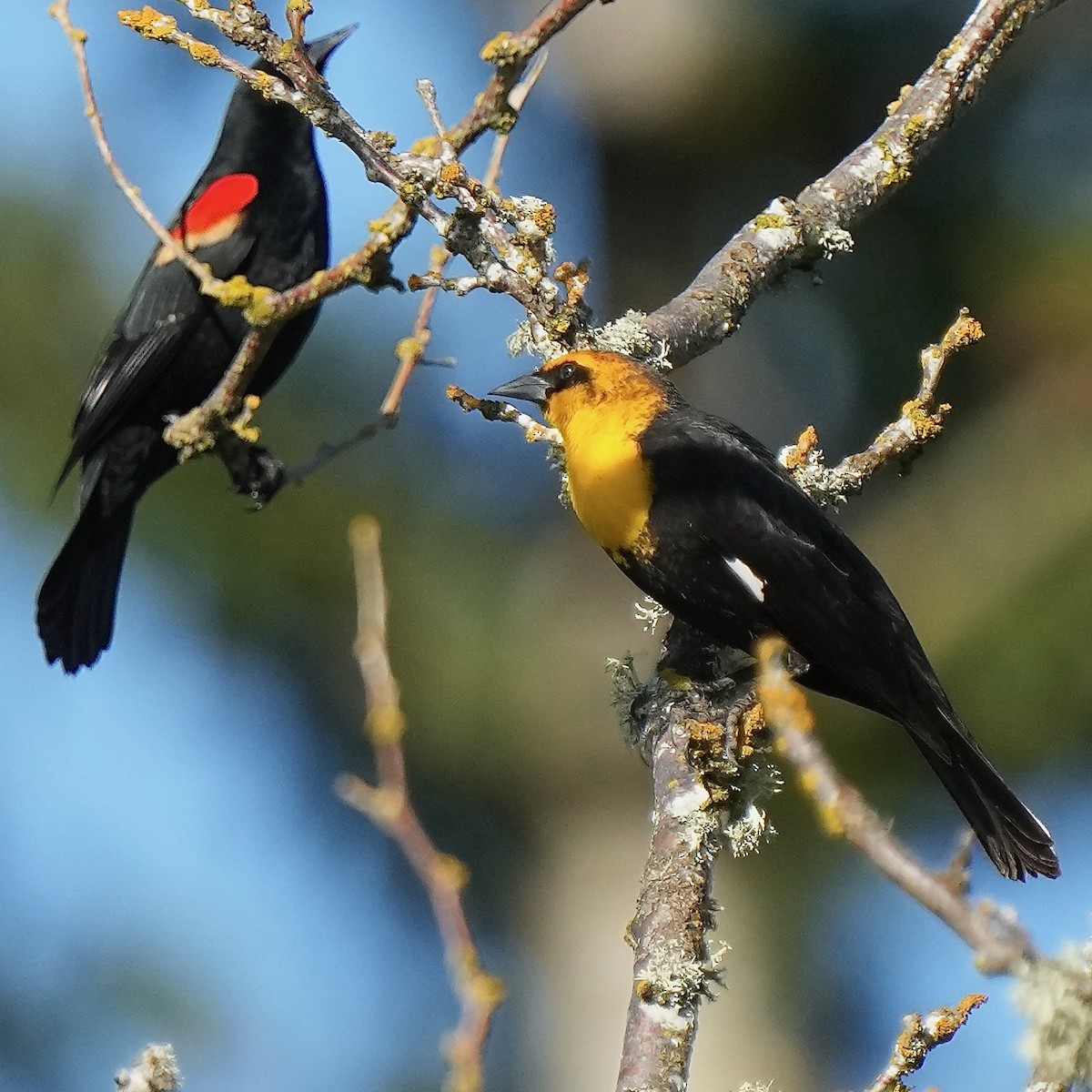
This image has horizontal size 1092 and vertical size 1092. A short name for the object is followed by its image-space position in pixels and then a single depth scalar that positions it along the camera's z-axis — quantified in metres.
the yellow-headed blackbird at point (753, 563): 6.02
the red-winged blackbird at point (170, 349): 8.53
